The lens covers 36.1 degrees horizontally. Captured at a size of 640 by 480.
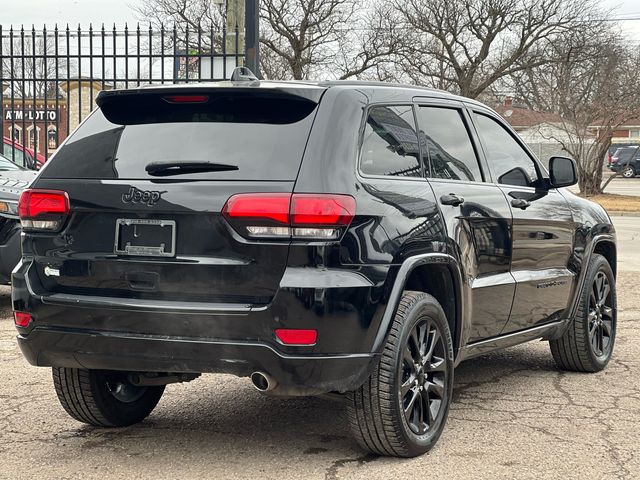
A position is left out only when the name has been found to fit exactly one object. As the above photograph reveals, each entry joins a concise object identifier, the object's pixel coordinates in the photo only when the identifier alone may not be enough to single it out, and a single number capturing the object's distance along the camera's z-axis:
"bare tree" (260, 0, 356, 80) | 37.91
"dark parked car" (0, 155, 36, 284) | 8.09
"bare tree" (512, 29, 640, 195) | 30.09
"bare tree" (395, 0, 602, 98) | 36.34
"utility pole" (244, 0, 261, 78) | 10.70
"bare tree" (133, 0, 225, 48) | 36.43
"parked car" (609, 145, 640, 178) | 54.25
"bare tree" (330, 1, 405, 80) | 37.06
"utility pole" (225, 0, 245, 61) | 12.29
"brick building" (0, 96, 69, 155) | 13.62
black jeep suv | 3.90
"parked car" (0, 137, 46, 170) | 10.87
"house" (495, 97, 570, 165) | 57.94
